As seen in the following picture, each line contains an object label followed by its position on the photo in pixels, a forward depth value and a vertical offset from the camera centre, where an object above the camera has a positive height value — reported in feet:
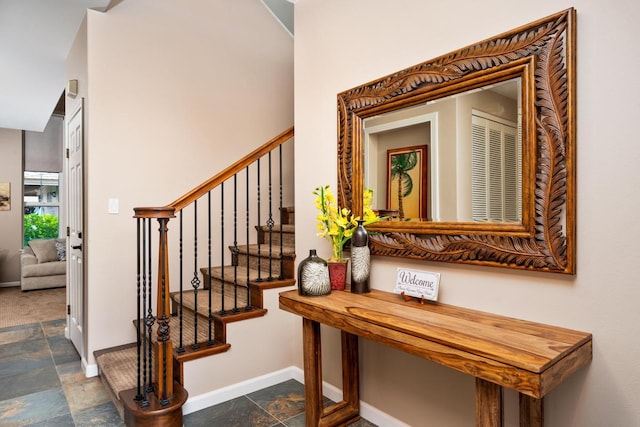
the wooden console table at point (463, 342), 3.69 -1.38
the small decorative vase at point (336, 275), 6.74 -1.04
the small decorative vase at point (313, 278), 6.28 -1.02
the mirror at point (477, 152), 4.53 +0.86
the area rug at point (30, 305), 14.40 -3.67
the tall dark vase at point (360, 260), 6.48 -0.76
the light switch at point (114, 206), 9.65 +0.27
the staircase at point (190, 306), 6.82 -2.05
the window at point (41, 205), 21.95 +0.71
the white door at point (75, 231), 10.23 -0.39
